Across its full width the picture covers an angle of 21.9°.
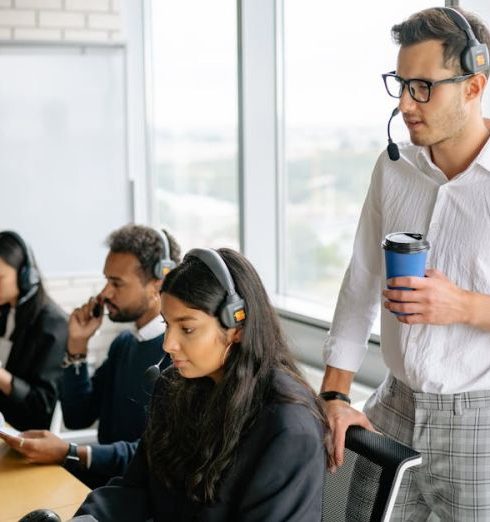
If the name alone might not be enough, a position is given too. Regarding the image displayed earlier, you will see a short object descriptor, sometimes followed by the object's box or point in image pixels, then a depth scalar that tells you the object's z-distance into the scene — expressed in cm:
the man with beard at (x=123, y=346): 380
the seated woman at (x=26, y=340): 421
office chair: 248
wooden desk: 310
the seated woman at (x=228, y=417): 260
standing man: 265
